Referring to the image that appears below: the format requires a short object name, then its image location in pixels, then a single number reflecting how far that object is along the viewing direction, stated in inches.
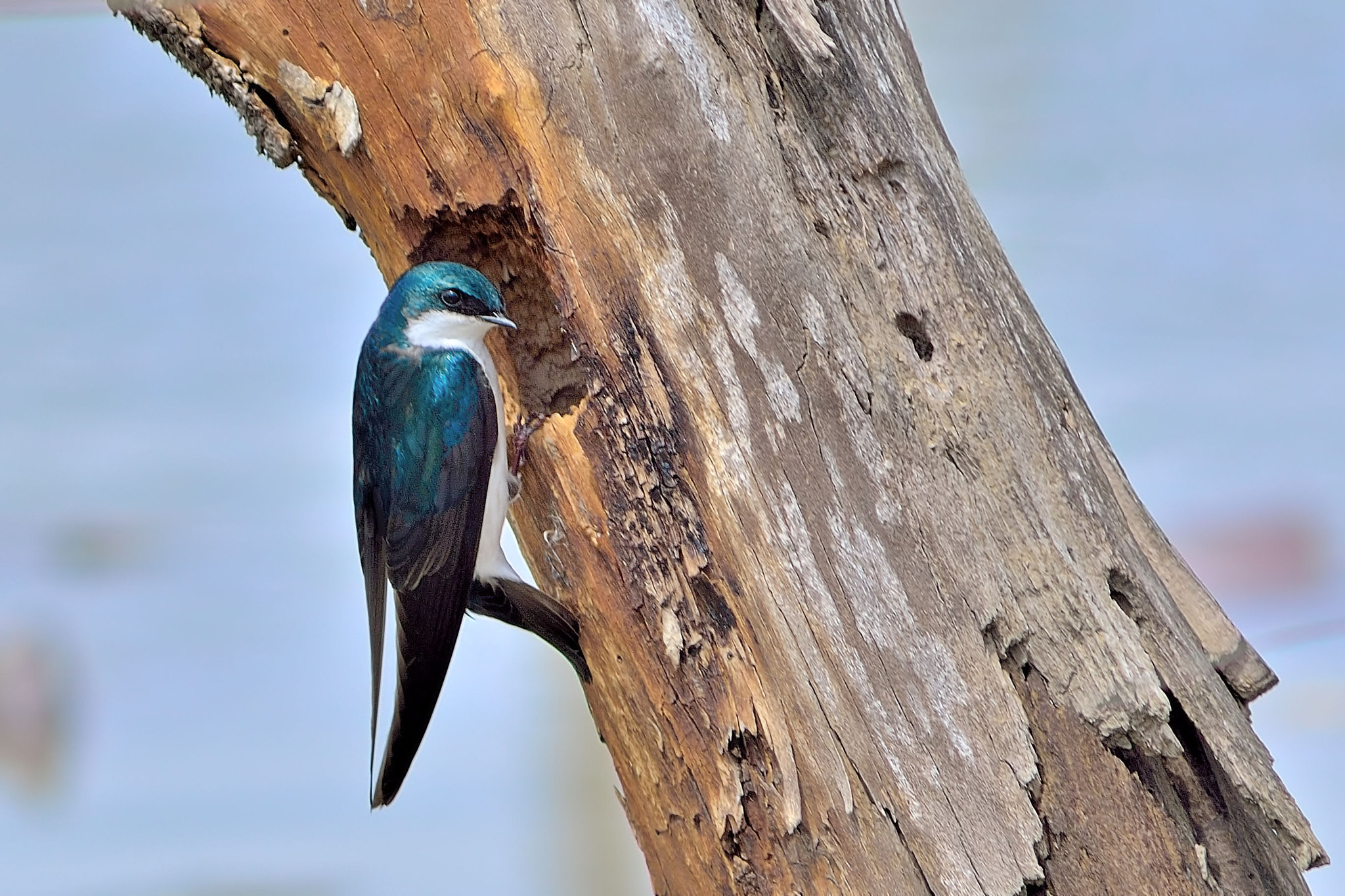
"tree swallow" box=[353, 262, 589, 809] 232.7
